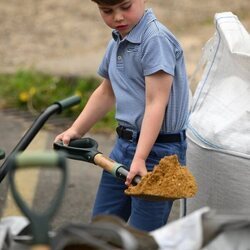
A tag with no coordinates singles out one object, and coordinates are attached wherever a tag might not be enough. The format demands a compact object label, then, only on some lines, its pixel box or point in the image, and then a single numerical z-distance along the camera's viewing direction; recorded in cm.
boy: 502
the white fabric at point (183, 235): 323
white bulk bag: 546
